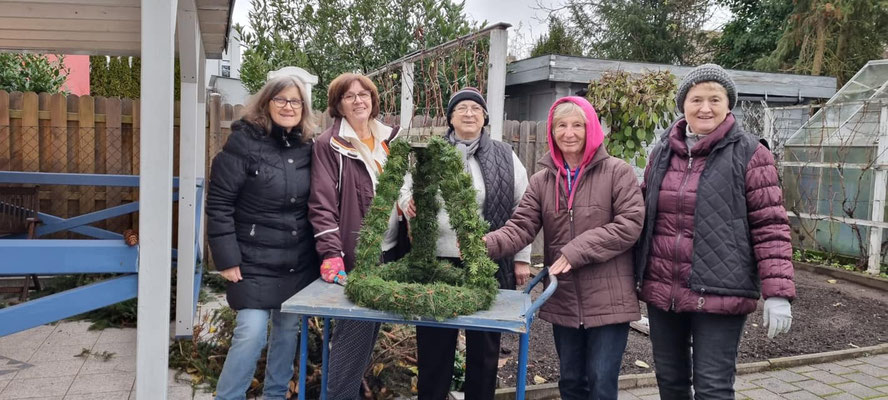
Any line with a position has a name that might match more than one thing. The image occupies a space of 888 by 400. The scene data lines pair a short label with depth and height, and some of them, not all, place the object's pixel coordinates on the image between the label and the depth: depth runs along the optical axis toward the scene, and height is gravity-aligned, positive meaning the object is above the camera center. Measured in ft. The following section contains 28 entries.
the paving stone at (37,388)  12.23 -4.93
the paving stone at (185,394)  12.13 -4.80
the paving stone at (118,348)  14.76 -4.88
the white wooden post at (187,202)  15.10 -1.32
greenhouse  26.07 +0.20
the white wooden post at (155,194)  8.13 -0.63
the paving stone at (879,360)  15.99 -4.69
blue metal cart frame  7.29 -1.83
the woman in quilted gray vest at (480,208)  9.80 -0.75
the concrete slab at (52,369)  13.34 -4.93
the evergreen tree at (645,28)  58.85 +13.23
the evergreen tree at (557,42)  54.70 +11.08
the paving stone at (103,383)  12.66 -4.93
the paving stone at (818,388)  13.94 -4.77
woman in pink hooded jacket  8.64 -1.11
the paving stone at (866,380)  14.51 -4.73
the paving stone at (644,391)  13.44 -4.80
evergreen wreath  7.40 -1.28
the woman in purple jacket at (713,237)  8.07 -0.87
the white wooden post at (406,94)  19.25 +2.01
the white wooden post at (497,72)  13.76 +1.94
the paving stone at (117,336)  15.69 -4.87
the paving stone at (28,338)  15.21 -4.92
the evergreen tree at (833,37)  43.93 +10.12
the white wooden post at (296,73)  9.66 +1.25
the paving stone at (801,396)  13.61 -4.79
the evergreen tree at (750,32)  54.60 +12.65
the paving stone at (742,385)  13.99 -4.78
